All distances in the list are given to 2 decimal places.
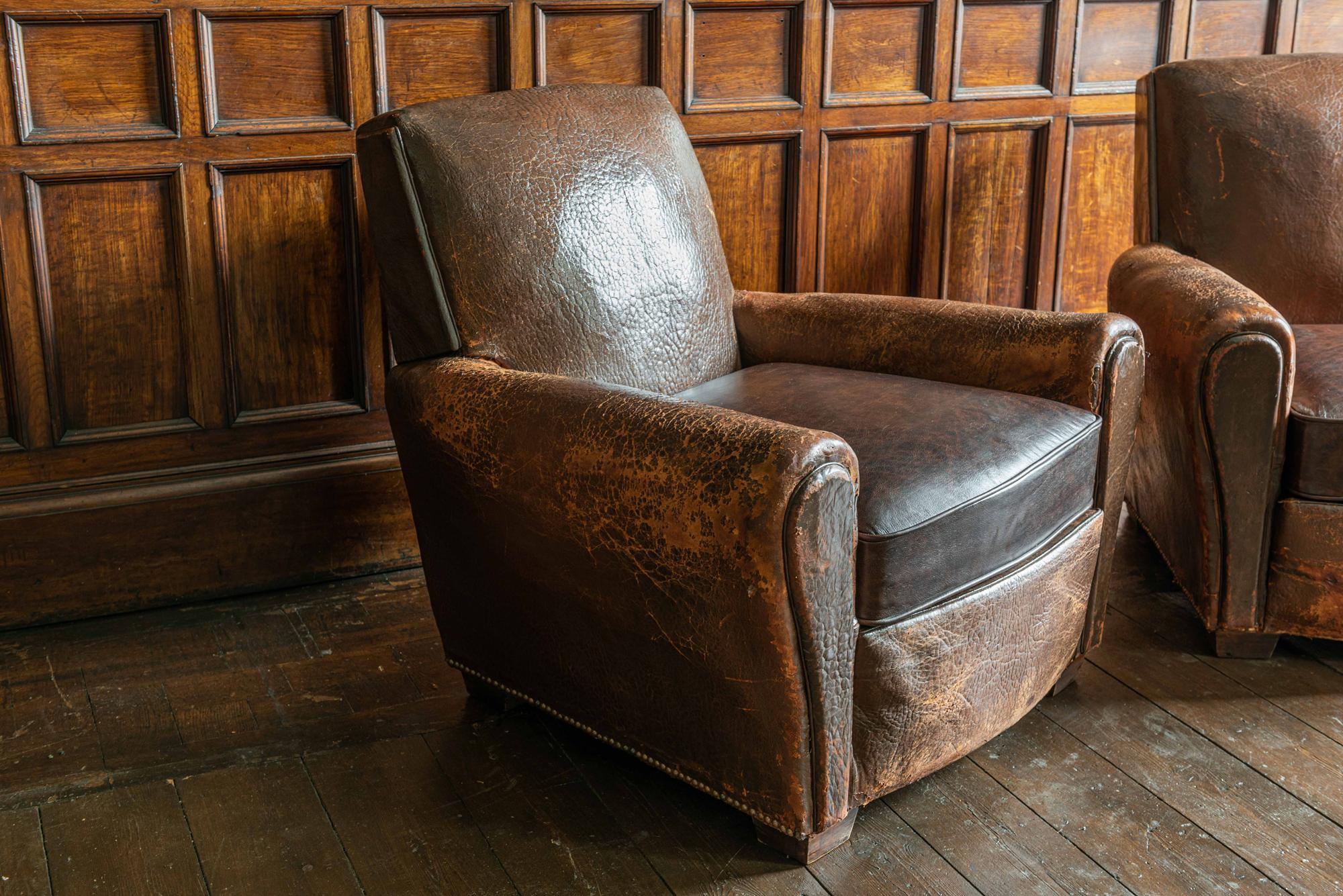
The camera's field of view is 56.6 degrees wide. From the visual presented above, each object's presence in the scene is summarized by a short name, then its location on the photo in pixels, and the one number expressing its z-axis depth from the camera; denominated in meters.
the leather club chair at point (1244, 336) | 1.83
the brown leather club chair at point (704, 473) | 1.36
